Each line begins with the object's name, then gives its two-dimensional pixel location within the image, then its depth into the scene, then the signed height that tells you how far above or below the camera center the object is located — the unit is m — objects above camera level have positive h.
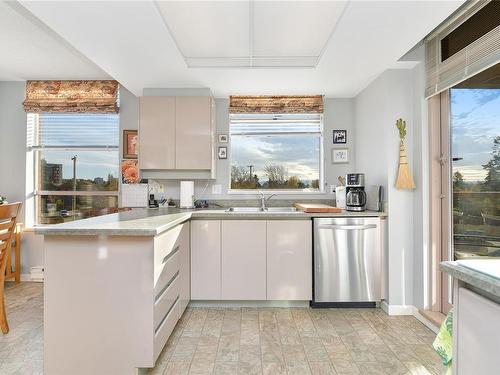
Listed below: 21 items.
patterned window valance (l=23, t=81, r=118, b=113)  3.83 +1.13
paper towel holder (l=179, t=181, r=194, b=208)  3.54 -0.06
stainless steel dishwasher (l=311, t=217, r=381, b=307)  2.99 -0.69
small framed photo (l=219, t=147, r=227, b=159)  3.83 +0.44
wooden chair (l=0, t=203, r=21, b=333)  2.37 -0.41
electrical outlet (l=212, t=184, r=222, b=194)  3.79 -0.01
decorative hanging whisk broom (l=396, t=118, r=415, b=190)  2.81 +0.19
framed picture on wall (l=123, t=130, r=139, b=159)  3.85 +0.53
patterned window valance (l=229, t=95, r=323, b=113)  3.77 +1.03
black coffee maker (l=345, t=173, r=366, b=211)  3.16 -0.05
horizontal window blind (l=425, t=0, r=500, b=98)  1.96 +1.02
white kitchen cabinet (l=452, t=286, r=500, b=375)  0.80 -0.40
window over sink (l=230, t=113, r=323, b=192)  3.90 +0.46
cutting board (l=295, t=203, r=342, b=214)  3.04 -0.20
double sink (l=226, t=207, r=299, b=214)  3.55 -0.24
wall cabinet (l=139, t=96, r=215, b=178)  3.38 +0.61
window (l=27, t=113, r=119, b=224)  3.97 +0.31
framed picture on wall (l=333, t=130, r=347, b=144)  3.81 +0.63
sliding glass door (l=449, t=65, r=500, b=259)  2.07 +0.17
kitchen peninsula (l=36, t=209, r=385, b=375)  1.84 -0.64
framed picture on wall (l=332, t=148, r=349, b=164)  3.80 +0.39
